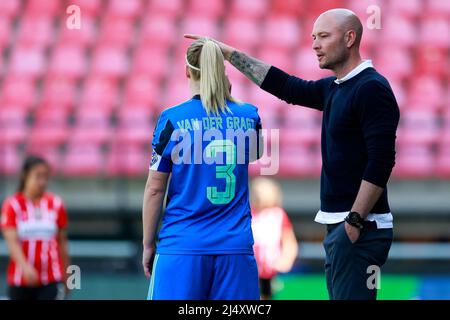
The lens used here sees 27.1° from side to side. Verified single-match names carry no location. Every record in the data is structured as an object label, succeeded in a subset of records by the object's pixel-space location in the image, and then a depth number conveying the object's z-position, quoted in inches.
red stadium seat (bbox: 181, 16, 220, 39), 528.4
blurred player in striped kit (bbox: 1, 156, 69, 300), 253.9
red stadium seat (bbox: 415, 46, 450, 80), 498.9
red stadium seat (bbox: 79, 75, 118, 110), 486.3
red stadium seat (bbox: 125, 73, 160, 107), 487.5
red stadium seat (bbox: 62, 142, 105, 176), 434.9
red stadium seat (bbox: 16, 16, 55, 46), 534.6
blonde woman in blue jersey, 155.7
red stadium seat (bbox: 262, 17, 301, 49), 525.0
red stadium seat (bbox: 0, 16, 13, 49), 530.9
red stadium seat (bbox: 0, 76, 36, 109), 491.5
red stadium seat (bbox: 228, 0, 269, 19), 542.3
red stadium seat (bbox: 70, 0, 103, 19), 547.2
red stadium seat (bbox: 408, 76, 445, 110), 475.2
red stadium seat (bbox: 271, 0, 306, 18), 541.6
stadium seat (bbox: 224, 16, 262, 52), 521.1
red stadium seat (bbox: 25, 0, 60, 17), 546.3
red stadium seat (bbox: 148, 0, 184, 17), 540.7
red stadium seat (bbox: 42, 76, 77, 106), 488.1
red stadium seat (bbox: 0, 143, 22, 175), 419.2
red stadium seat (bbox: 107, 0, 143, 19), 545.3
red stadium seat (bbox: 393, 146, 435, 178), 431.8
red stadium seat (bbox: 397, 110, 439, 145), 439.8
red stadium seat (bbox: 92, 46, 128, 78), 515.8
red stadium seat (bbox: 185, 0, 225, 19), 540.1
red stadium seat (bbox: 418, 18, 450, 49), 515.2
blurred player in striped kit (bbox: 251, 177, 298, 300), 300.2
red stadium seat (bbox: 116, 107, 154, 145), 432.8
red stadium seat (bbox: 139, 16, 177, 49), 528.1
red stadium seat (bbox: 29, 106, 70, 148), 439.2
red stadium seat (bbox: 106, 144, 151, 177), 414.3
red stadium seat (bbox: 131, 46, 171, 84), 510.0
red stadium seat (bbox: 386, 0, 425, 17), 534.6
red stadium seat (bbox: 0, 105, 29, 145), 435.2
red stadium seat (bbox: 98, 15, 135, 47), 534.6
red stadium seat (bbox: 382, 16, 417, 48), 520.1
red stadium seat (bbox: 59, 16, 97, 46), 534.9
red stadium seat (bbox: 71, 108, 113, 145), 437.1
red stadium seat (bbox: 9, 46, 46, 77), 515.8
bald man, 151.3
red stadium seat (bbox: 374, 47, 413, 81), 499.5
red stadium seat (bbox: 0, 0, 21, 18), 545.3
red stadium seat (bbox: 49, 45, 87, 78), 513.3
